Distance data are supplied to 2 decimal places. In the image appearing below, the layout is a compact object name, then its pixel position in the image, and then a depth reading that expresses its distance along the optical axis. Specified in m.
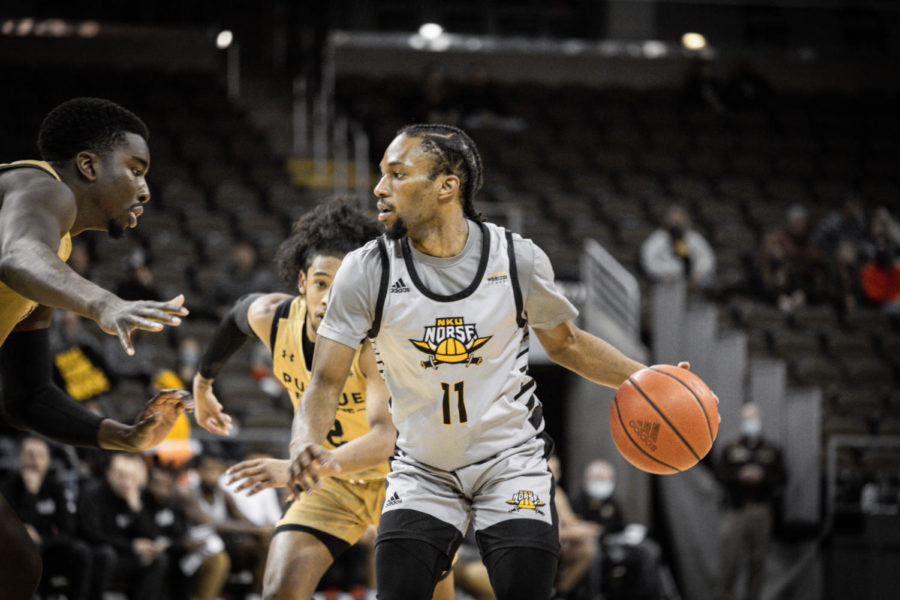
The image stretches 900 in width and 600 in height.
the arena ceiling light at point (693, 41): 17.69
